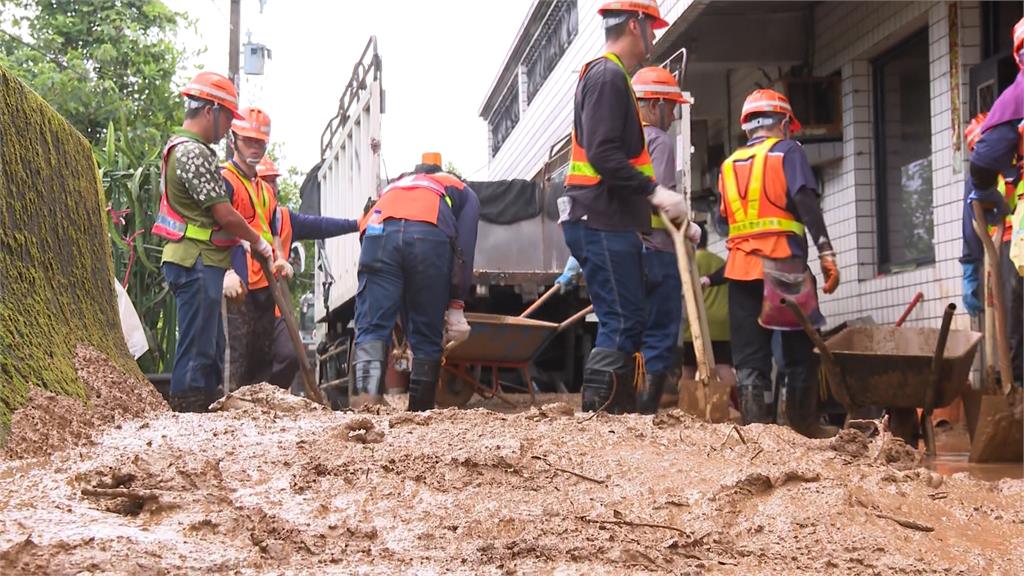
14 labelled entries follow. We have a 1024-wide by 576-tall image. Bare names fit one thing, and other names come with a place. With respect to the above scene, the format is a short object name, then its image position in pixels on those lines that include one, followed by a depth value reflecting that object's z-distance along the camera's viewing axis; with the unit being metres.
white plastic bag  6.84
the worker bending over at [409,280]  6.77
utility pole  24.98
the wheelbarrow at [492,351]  8.63
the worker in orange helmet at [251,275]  7.50
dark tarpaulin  9.70
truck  9.52
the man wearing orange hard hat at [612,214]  5.57
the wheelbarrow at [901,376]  6.07
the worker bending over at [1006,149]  5.75
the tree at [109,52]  21.41
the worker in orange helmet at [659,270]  6.42
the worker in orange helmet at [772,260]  6.68
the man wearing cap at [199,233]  6.48
